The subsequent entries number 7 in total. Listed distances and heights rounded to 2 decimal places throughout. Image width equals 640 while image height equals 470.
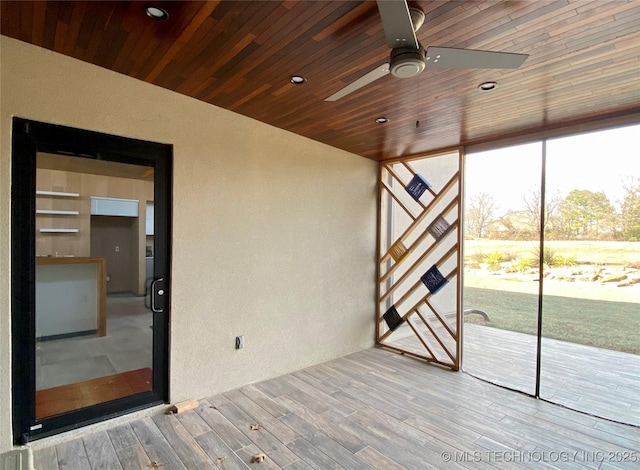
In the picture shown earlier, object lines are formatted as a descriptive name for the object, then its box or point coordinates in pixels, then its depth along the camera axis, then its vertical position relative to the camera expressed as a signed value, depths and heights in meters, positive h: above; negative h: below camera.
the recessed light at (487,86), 2.39 +1.10
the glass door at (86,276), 2.36 -0.37
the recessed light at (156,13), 1.82 +1.22
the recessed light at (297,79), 2.47 +1.17
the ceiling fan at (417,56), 1.47 +0.87
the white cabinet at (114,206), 2.63 +0.20
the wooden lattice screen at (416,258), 4.08 -0.36
